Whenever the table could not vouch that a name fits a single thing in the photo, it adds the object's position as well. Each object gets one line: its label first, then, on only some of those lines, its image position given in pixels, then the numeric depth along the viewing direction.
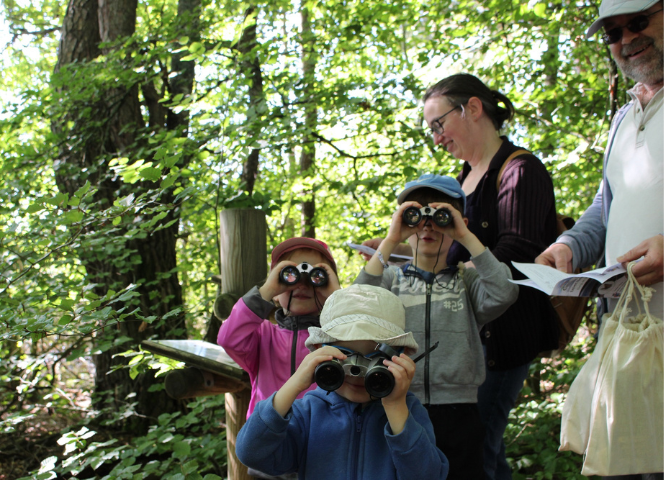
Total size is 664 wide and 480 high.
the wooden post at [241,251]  2.73
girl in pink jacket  2.05
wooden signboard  2.31
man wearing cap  1.67
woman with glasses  2.11
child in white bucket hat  1.40
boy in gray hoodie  1.85
